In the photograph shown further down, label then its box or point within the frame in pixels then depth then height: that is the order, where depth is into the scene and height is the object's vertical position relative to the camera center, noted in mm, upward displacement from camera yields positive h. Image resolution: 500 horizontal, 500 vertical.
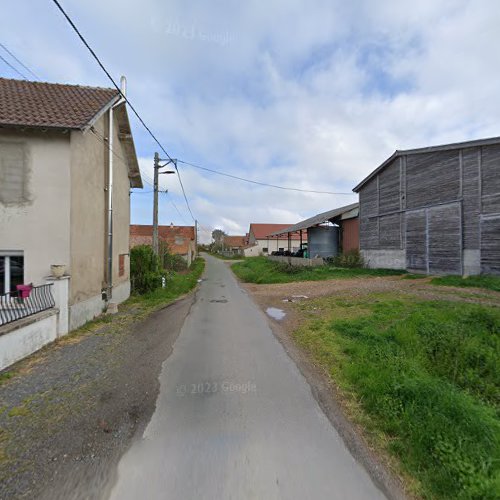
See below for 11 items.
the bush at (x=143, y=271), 12070 -1136
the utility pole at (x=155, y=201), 13156 +2237
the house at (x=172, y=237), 27812 +979
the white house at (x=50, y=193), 6531 +1308
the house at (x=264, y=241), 55100 +1478
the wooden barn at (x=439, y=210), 12688 +2227
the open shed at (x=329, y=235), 24422 +1293
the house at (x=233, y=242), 76250 +1691
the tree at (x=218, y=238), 78812 +2982
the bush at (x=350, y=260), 20406 -859
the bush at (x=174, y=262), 21038 -1368
